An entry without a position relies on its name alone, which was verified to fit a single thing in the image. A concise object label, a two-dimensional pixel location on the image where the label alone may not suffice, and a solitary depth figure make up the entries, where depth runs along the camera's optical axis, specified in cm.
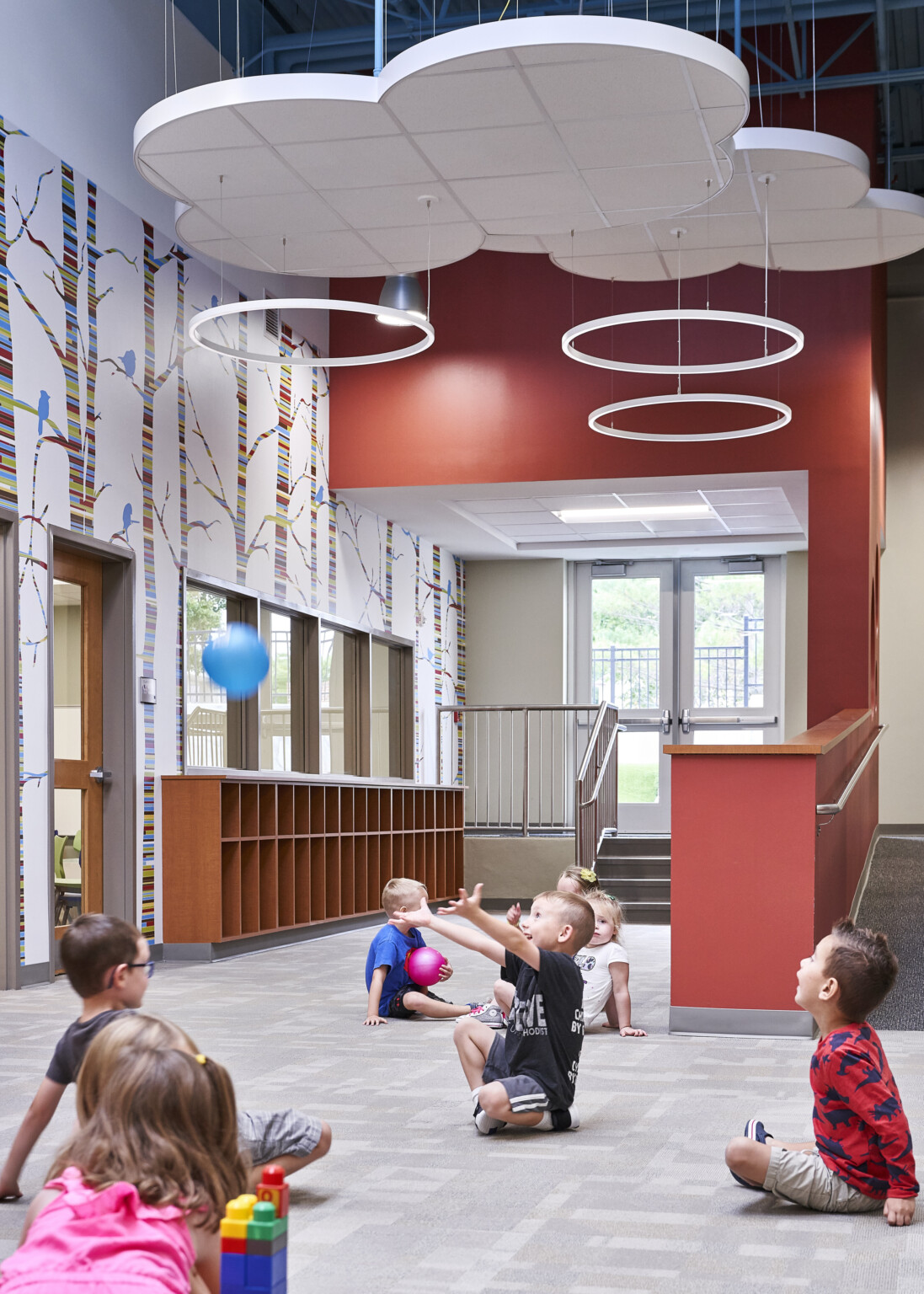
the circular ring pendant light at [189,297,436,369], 728
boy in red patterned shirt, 303
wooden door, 764
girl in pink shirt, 159
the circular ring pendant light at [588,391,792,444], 889
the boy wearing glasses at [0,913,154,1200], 289
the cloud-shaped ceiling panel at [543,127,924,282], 771
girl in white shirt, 564
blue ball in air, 956
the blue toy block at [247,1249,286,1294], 161
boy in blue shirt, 596
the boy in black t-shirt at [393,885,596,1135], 377
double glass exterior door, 1507
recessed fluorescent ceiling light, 1265
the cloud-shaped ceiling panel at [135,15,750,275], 596
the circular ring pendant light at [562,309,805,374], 764
